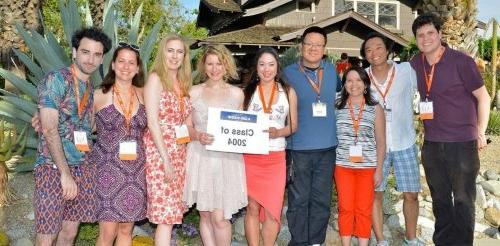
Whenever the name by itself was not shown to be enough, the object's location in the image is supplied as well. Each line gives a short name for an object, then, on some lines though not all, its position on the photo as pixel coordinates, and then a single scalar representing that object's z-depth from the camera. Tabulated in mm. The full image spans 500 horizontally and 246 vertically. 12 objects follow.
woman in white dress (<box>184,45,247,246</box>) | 4414
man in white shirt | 4953
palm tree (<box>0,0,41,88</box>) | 9750
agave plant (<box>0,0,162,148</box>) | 5871
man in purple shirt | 4789
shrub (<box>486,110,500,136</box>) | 10952
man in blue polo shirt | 4707
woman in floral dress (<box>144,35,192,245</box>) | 4176
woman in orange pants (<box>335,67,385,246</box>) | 4801
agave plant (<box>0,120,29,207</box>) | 5449
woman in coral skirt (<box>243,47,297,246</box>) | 4582
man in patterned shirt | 3766
